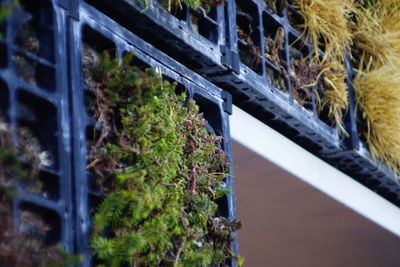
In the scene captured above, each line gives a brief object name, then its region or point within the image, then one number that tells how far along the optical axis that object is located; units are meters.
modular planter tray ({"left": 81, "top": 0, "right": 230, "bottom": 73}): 3.64
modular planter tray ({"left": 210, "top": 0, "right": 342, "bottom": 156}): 4.41
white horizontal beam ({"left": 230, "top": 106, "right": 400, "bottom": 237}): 4.59
